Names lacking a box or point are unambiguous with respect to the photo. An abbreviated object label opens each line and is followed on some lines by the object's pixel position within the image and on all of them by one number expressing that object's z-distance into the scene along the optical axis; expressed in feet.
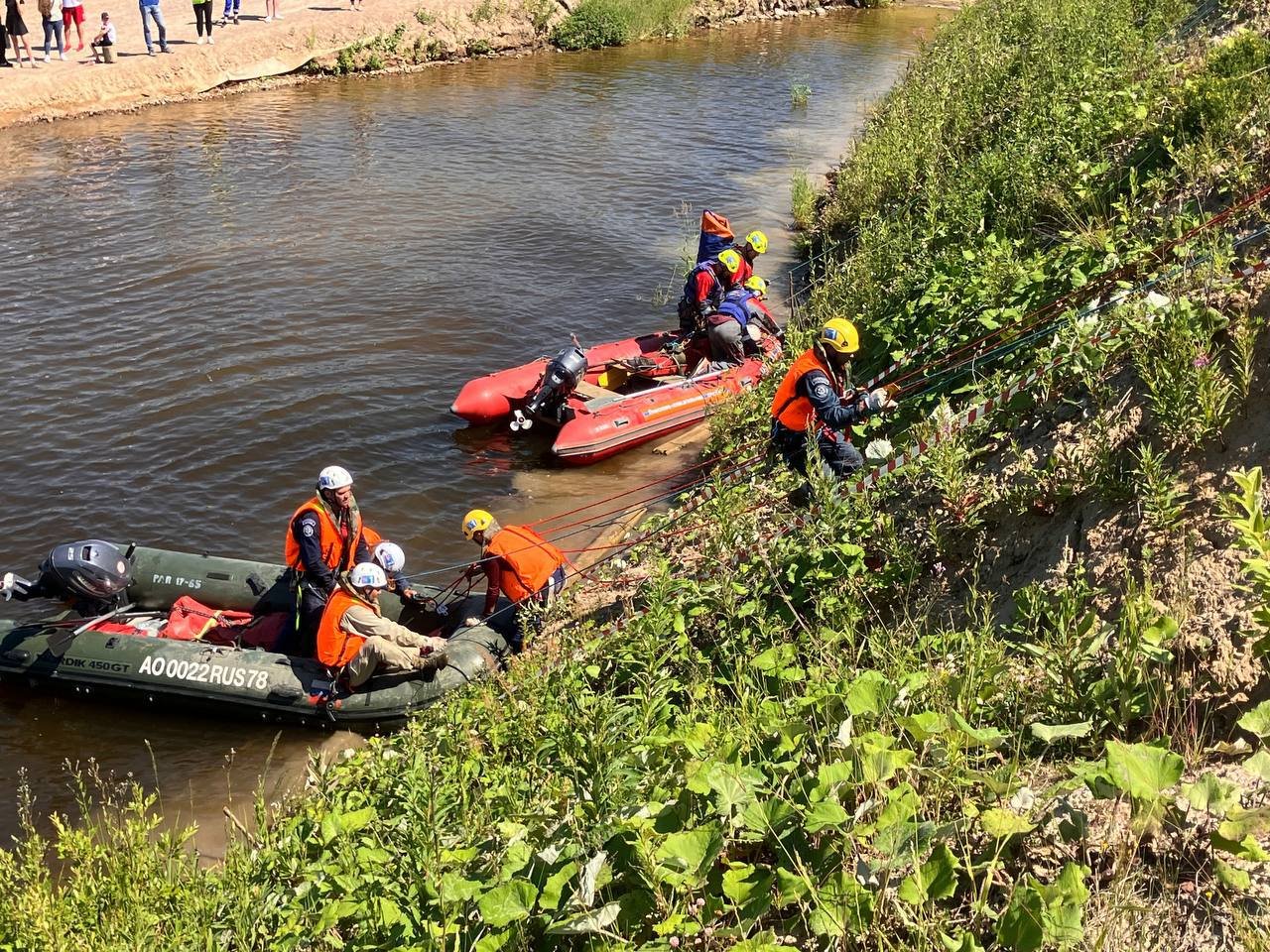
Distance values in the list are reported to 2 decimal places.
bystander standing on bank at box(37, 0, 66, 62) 75.97
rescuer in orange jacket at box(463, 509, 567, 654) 27.71
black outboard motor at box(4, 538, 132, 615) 27.66
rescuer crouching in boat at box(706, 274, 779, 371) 41.93
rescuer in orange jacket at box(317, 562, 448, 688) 26.04
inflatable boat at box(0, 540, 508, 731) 26.81
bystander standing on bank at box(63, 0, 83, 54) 79.30
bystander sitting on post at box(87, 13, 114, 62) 78.84
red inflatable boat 39.73
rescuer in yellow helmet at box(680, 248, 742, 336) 42.39
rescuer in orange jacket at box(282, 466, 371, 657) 27.20
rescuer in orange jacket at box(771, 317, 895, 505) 24.89
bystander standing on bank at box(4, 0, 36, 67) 76.28
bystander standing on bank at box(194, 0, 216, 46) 85.61
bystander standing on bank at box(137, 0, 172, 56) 81.10
